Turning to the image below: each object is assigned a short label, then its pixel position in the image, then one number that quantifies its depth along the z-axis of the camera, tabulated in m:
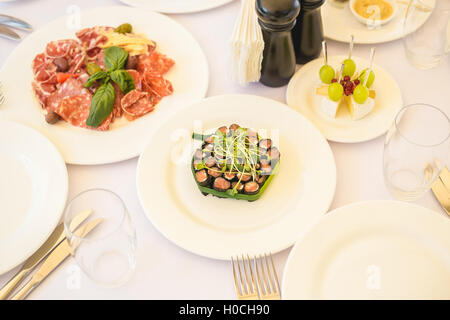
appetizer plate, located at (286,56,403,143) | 1.23
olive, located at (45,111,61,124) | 1.29
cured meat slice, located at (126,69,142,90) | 1.35
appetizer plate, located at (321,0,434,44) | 1.42
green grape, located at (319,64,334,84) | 1.25
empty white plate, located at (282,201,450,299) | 0.99
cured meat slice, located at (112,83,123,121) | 1.32
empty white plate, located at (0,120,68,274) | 1.09
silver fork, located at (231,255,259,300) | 1.01
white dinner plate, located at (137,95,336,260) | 1.07
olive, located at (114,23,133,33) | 1.48
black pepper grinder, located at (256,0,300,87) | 1.16
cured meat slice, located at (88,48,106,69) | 1.39
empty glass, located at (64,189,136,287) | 1.00
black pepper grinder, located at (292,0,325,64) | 1.27
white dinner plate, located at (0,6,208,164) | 1.26
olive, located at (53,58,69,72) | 1.39
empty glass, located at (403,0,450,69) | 1.30
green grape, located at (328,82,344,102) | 1.20
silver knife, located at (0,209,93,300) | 1.03
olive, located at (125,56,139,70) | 1.38
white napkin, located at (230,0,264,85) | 1.21
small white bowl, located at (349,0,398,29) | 1.44
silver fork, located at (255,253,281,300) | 1.00
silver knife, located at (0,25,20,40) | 1.54
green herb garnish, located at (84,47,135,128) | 1.26
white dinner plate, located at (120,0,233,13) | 1.56
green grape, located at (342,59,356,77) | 1.25
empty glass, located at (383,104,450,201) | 1.02
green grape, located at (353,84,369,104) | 1.20
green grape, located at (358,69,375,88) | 1.23
